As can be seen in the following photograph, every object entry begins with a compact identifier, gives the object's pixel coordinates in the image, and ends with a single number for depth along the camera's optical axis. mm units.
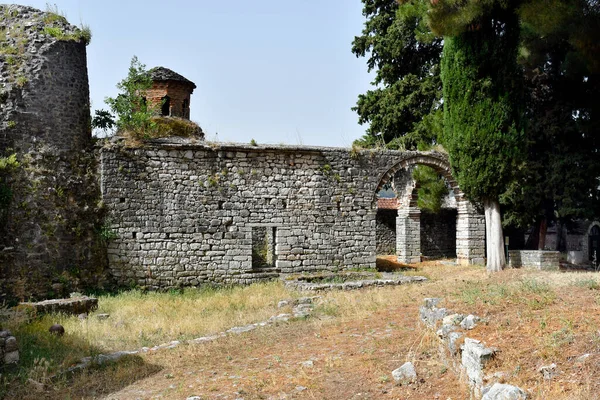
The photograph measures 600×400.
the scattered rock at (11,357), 7789
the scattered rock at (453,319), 6922
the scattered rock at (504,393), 4547
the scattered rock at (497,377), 5060
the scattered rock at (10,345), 7867
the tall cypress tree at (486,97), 15859
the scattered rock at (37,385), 6847
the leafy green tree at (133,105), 14869
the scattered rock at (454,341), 6098
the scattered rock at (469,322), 6586
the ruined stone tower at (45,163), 13016
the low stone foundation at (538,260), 18203
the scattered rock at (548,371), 4902
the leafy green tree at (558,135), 19875
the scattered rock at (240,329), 9602
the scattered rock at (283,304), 11672
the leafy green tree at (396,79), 25062
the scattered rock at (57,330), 9250
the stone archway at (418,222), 17656
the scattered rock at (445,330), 6586
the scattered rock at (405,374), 6008
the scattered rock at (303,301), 11623
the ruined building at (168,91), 19797
